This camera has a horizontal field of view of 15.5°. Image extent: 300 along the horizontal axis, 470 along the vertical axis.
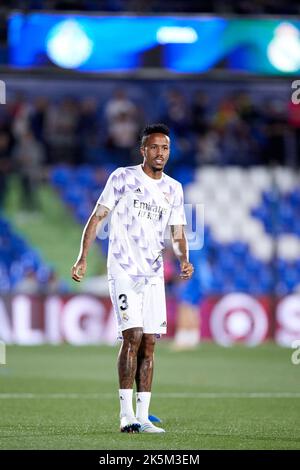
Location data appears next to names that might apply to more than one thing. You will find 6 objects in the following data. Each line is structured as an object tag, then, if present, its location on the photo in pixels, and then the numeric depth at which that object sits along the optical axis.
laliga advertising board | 20.52
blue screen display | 22.68
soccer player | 8.79
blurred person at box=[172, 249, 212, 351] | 19.55
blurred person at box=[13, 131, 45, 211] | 22.69
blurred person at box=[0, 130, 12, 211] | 22.55
